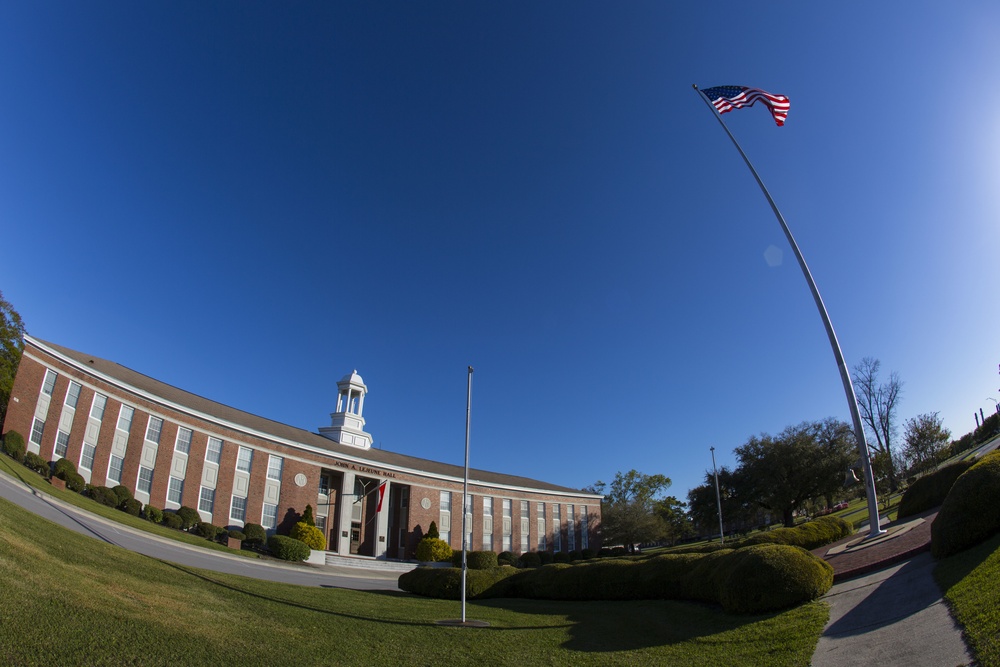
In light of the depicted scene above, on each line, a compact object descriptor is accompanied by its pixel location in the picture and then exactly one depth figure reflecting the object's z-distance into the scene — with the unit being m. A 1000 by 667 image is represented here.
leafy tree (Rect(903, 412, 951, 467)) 46.66
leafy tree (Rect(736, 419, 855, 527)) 46.06
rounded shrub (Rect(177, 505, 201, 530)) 33.41
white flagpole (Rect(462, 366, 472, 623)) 15.60
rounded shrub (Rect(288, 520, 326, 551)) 37.62
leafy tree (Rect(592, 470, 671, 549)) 69.75
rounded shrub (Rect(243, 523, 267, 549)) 35.06
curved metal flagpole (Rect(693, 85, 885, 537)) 14.22
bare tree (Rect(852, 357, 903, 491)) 49.12
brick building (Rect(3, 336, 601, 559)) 32.56
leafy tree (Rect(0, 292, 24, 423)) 34.22
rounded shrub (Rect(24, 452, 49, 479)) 28.52
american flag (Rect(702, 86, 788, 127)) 17.23
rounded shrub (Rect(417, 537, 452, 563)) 45.34
